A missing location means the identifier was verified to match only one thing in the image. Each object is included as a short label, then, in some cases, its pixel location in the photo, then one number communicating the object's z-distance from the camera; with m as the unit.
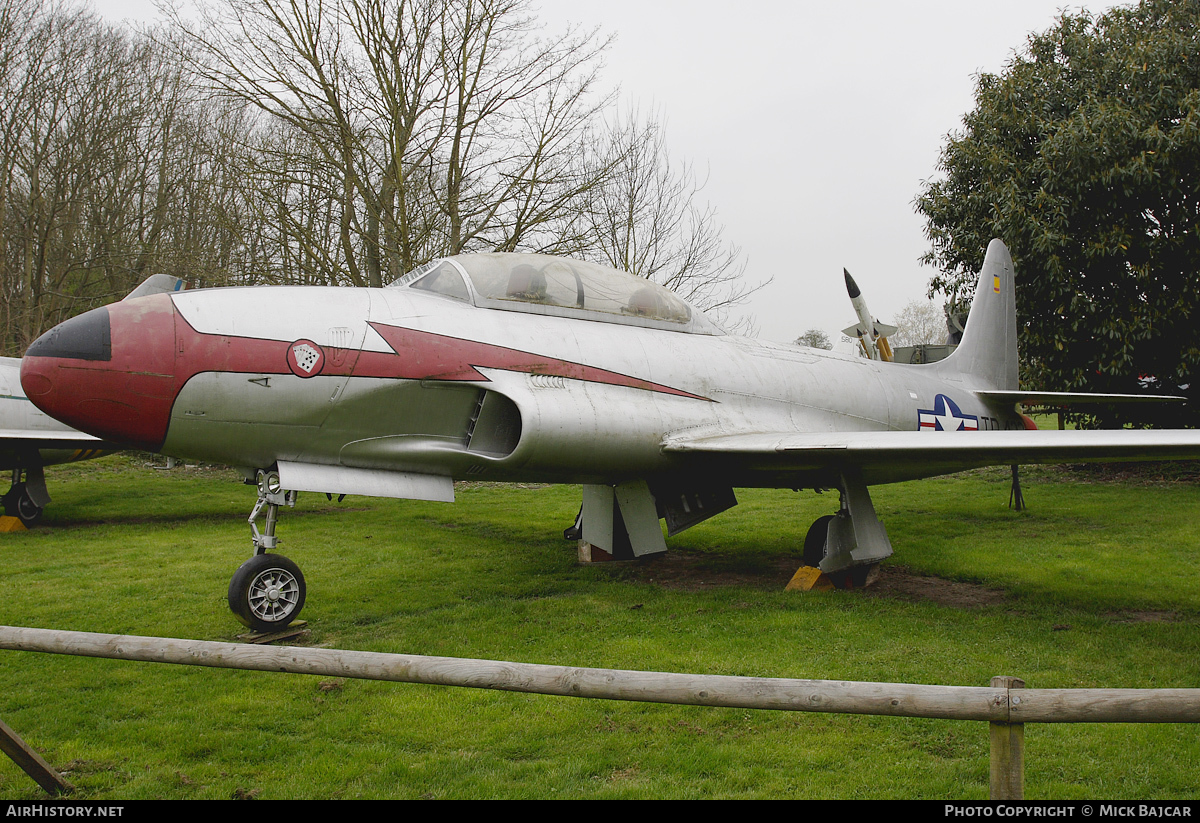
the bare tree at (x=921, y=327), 71.88
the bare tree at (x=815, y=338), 42.23
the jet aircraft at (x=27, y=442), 10.37
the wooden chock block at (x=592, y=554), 8.25
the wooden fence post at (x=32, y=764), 2.73
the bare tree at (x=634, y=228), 19.42
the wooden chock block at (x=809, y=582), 6.82
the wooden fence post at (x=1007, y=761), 2.18
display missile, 10.43
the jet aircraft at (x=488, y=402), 4.77
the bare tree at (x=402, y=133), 14.50
